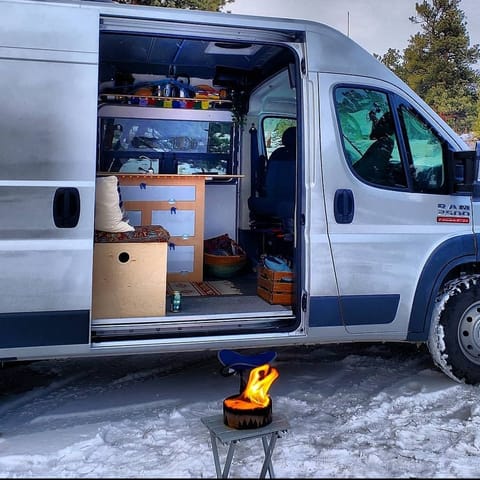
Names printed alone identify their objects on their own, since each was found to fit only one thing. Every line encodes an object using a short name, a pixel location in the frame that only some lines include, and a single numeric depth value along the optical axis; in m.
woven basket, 5.75
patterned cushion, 3.81
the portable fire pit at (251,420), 2.66
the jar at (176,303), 4.15
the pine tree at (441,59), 21.09
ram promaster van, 3.27
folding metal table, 2.65
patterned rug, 4.95
